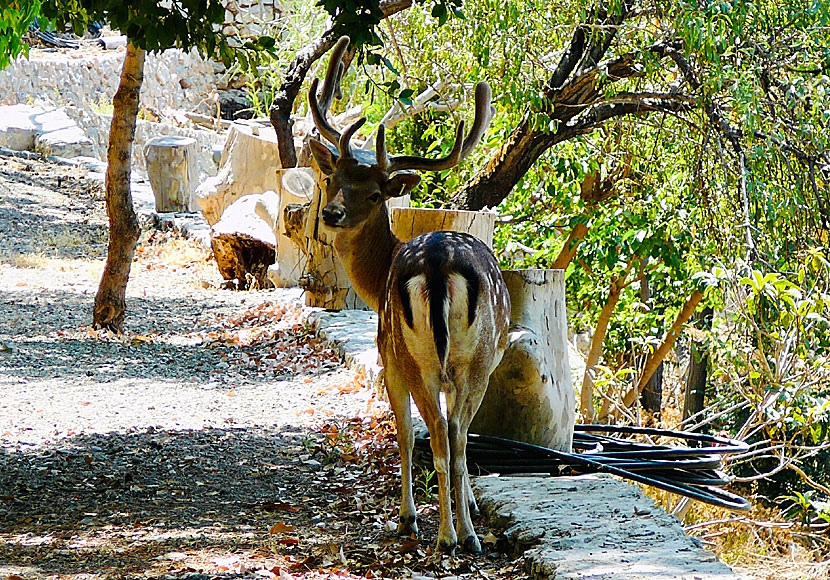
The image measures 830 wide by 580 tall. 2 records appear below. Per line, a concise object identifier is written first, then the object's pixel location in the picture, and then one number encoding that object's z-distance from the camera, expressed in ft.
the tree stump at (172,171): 94.07
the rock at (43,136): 118.52
